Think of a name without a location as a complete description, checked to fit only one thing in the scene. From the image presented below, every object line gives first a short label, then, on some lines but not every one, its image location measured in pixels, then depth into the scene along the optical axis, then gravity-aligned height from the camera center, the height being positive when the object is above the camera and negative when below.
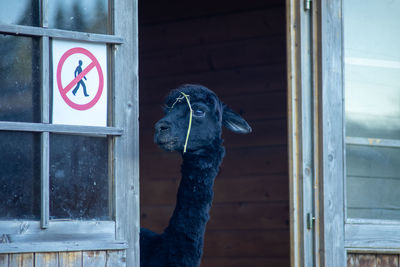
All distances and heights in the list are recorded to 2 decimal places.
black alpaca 9.18 -0.05
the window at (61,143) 6.80 +0.07
